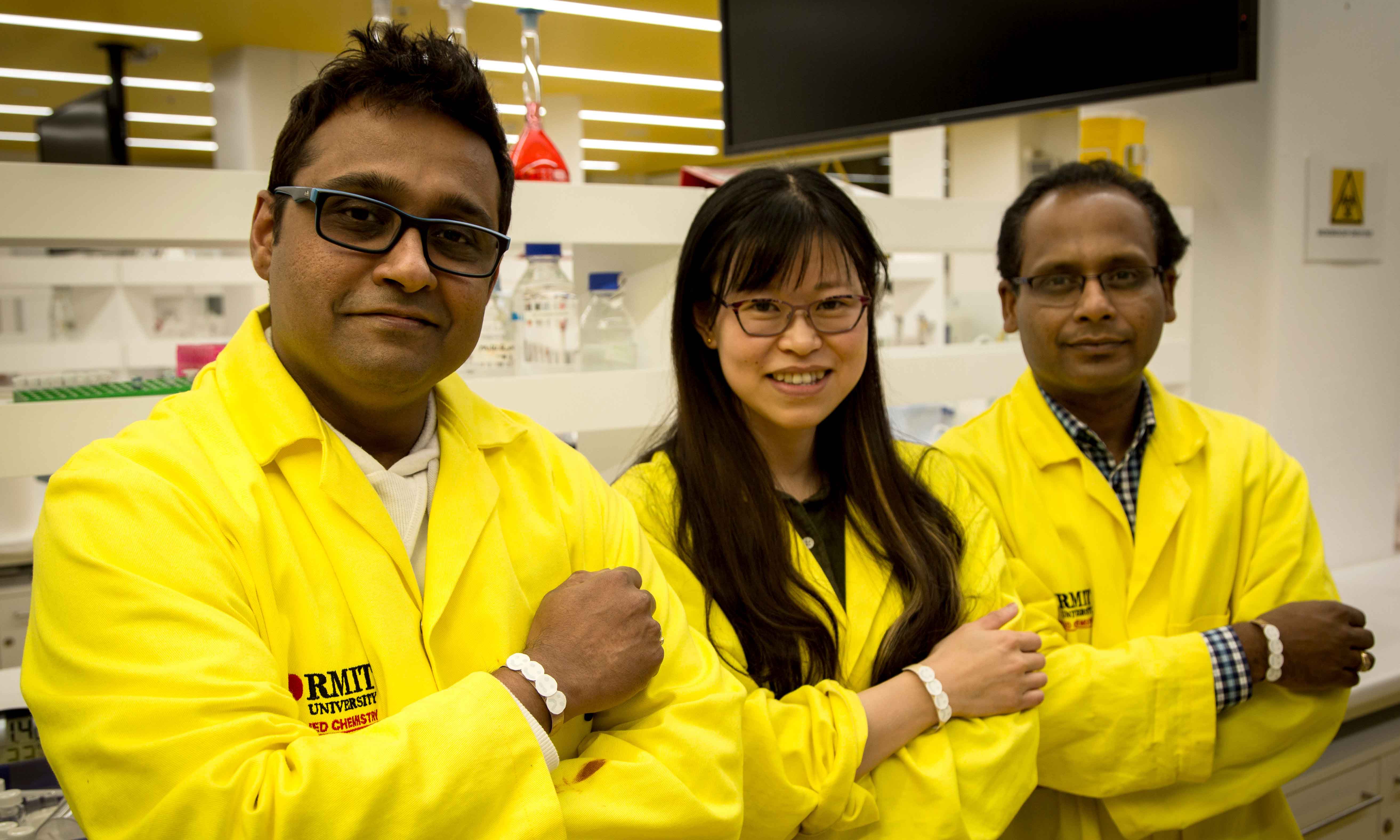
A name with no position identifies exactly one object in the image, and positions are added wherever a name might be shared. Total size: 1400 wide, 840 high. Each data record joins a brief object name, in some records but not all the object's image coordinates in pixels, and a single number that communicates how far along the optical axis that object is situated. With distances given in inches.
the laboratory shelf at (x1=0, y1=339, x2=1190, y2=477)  61.7
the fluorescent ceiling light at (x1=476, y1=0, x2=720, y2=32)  166.4
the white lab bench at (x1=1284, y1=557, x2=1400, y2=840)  82.9
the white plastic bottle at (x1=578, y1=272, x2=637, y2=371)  87.2
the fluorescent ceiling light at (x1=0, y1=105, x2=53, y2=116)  262.4
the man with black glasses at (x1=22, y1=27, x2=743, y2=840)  34.2
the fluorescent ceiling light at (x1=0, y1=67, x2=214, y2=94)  218.1
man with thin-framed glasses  61.9
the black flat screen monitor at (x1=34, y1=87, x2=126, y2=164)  83.8
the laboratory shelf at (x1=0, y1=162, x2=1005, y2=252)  62.5
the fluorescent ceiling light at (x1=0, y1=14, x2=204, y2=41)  160.9
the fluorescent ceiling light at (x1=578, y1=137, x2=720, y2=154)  354.9
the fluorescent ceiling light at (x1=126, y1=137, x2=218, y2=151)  336.2
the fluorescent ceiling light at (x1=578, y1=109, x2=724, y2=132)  290.0
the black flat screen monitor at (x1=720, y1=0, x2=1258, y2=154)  91.5
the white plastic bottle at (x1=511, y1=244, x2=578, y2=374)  81.7
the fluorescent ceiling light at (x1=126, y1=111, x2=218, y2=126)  281.6
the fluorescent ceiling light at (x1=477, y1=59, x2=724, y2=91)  206.7
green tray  65.1
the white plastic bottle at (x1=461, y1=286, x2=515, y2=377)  78.5
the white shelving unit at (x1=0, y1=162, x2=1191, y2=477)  62.4
